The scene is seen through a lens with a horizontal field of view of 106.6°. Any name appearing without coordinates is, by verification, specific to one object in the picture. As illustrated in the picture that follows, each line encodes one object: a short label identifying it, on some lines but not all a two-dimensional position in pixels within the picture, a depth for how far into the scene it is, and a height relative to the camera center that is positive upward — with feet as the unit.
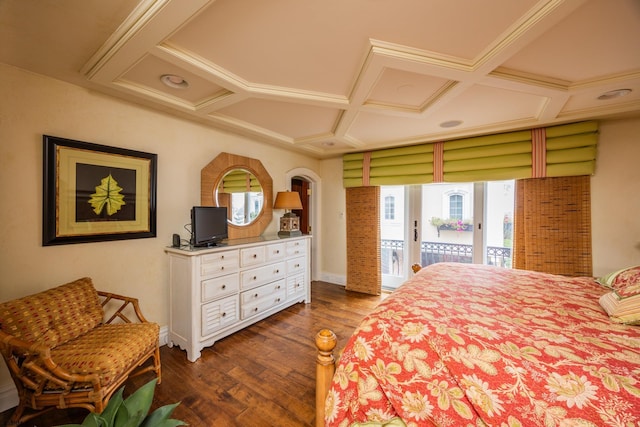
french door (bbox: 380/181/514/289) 10.92 -0.66
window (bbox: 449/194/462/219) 11.74 +0.30
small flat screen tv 7.70 -0.48
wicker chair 4.37 -2.89
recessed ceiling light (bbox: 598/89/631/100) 6.71 +3.42
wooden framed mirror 9.33 +0.88
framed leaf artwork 6.00 +0.53
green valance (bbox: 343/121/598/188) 8.90 +2.38
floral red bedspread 2.78 -2.09
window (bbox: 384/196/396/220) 13.46 +0.22
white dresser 7.30 -2.69
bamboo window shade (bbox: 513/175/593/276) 9.00 -0.53
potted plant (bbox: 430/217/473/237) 11.56 -0.60
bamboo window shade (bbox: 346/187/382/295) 13.17 -1.61
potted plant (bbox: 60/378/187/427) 2.21 -1.96
